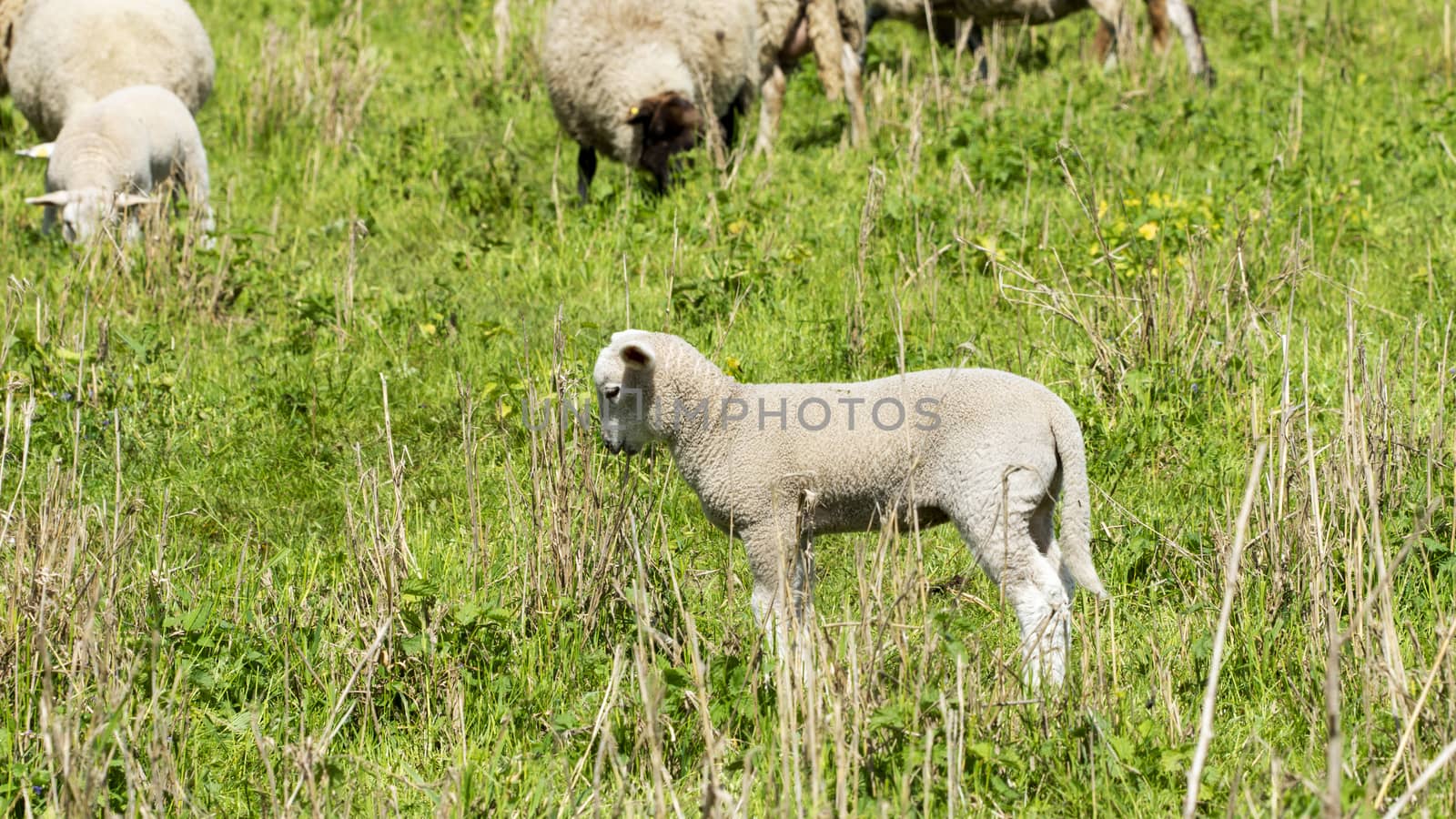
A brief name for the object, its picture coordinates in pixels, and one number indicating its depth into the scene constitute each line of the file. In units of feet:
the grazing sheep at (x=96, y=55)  55.26
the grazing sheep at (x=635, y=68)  52.75
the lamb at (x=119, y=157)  46.85
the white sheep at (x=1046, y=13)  65.41
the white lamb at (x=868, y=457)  23.30
